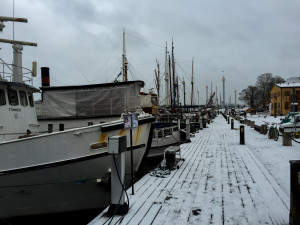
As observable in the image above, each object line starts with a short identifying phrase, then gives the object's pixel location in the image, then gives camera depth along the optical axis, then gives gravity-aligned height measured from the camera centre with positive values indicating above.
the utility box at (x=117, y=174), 4.11 -1.19
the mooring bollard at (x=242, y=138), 13.71 -1.72
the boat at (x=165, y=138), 12.91 -1.66
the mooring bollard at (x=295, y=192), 3.34 -1.21
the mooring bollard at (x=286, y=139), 12.63 -1.67
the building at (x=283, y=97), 55.80 +2.84
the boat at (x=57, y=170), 5.93 -1.59
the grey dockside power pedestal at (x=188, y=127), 15.78 -1.25
